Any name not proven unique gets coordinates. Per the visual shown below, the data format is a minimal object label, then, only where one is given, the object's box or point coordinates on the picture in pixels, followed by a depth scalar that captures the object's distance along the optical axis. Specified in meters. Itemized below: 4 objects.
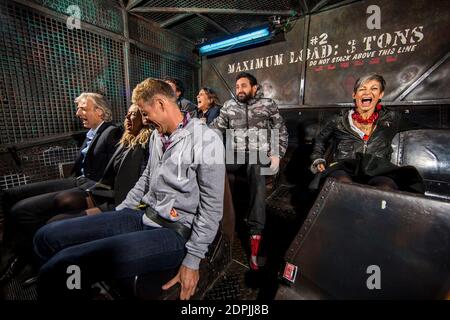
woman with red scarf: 2.22
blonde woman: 2.13
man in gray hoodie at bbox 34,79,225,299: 1.23
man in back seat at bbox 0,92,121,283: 2.18
